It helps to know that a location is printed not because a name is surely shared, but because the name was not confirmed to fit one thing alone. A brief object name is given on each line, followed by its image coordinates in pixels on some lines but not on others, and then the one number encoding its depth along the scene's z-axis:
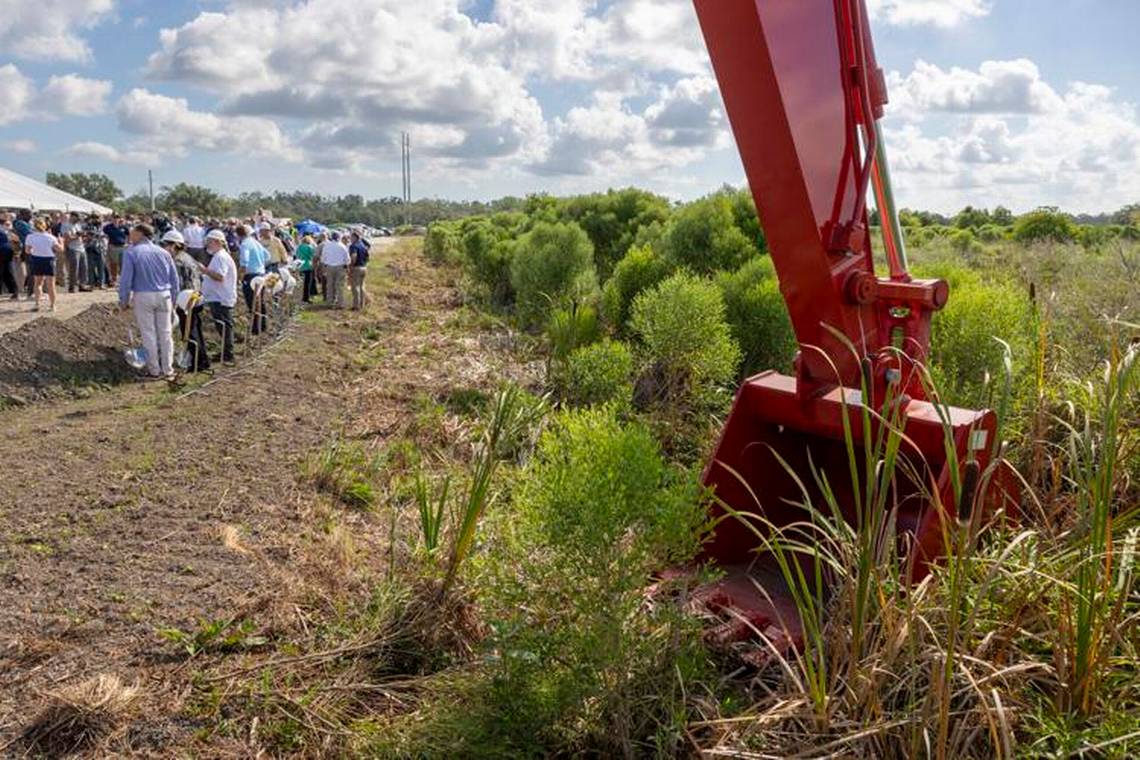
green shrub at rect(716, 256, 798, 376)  8.62
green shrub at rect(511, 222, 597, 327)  14.41
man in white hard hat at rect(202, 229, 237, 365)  10.89
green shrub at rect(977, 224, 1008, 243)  30.97
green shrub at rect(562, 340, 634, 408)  8.30
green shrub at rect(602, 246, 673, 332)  11.54
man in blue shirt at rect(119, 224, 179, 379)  9.79
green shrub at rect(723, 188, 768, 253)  12.78
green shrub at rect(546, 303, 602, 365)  9.93
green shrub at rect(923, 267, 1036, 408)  6.34
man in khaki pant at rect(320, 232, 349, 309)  17.41
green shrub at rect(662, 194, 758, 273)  11.92
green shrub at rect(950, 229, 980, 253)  22.97
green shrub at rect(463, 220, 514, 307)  20.62
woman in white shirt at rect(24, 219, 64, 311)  14.25
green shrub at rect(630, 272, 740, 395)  7.68
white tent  29.65
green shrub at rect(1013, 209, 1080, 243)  26.78
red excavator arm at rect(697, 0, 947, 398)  3.40
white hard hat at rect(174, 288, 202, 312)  10.67
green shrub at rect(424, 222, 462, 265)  30.78
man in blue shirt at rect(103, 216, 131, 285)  18.61
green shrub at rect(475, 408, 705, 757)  2.93
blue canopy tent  23.89
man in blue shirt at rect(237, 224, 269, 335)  13.49
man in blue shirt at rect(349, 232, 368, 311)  17.98
